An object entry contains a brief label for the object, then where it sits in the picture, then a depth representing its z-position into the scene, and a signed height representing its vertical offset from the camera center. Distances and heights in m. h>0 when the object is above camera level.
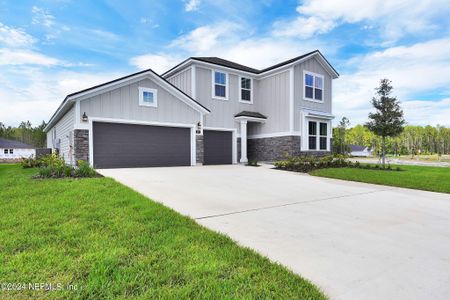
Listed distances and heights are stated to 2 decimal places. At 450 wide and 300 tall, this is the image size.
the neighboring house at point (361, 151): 61.11 -0.77
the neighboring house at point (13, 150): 35.41 -0.17
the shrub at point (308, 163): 11.73 -0.76
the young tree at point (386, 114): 13.61 +1.85
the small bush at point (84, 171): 7.76 -0.70
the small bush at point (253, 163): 14.02 -0.84
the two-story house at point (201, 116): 11.10 +1.75
